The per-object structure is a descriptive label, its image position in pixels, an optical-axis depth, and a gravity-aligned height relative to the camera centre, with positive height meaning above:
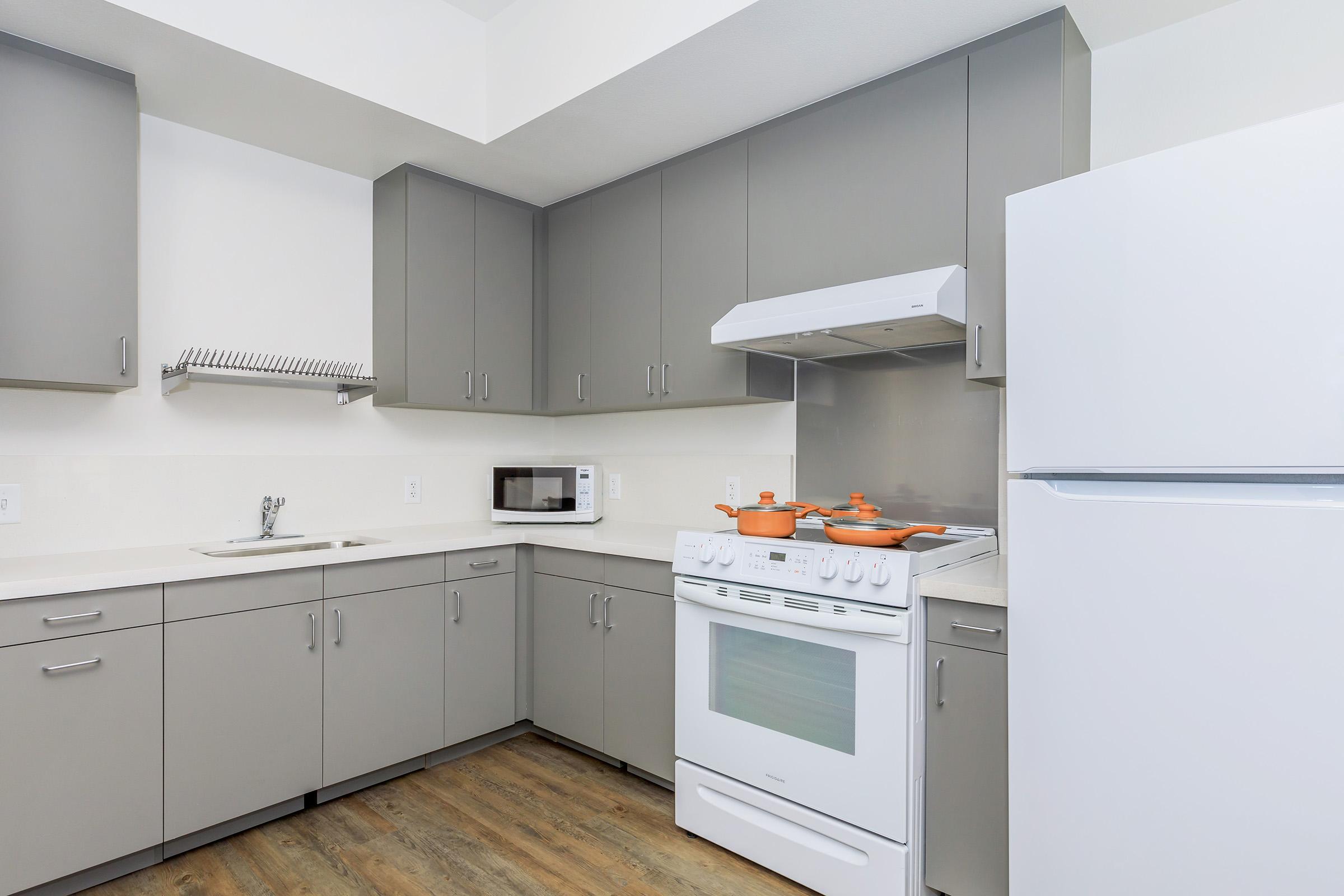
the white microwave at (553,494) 3.25 -0.20
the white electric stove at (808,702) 1.83 -0.69
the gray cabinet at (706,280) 2.69 +0.65
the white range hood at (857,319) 2.01 +0.39
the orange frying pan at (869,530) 1.93 -0.21
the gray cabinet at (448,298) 3.02 +0.65
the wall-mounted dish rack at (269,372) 2.48 +0.28
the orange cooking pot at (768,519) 2.18 -0.20
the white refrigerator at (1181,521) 1.26 -0.13
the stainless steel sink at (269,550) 2.57 -0.37
